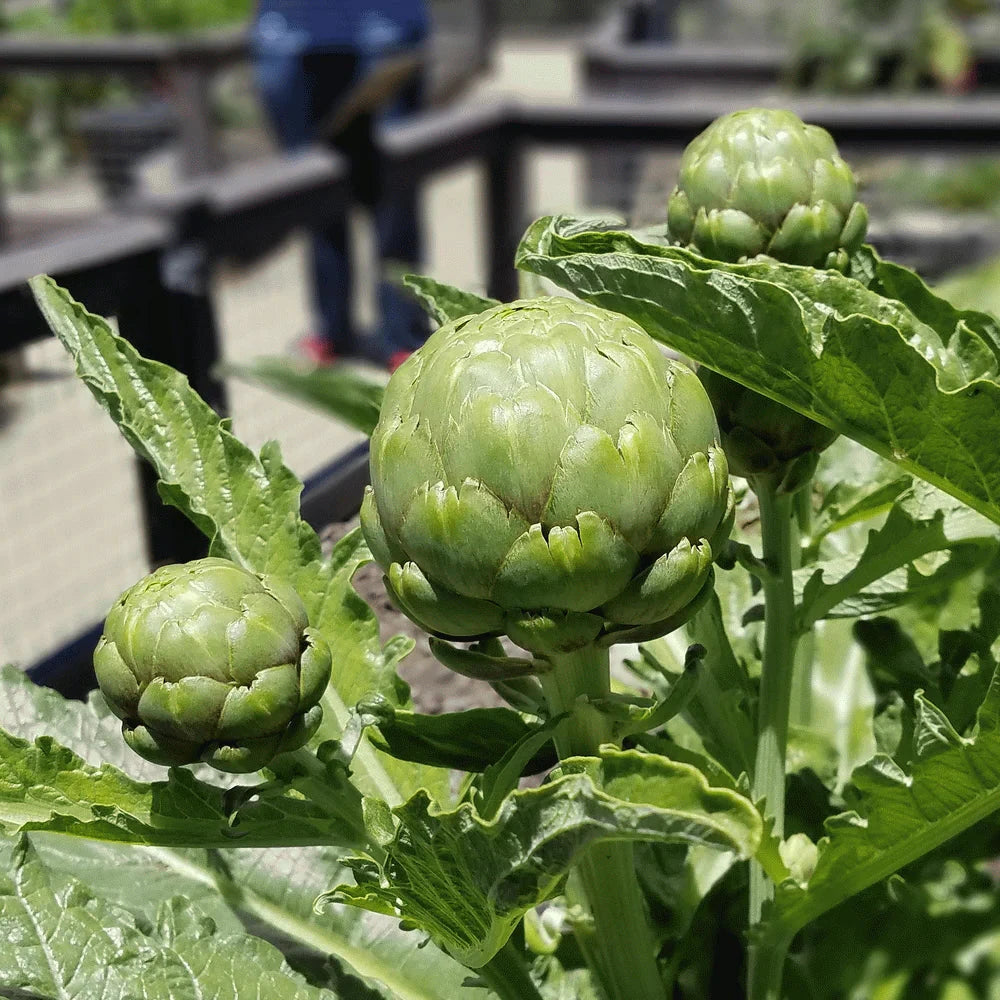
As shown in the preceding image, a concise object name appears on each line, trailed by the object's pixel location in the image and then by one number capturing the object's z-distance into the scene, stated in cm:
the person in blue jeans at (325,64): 234
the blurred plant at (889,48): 351
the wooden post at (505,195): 204
